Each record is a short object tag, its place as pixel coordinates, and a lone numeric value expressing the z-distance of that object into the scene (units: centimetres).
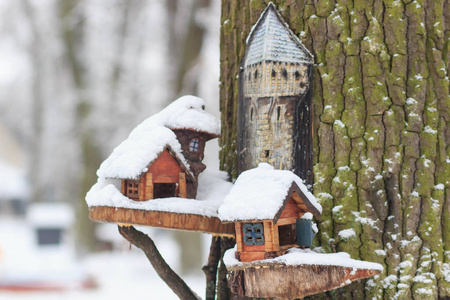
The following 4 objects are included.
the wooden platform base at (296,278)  338
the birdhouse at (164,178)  381
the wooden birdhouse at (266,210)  340
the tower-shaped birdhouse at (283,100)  412
